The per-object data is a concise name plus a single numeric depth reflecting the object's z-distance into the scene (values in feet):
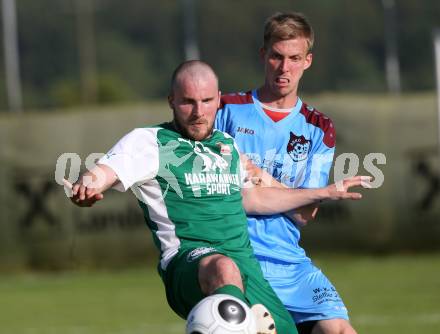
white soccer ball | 35.99
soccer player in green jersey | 40.01
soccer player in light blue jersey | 45.16
